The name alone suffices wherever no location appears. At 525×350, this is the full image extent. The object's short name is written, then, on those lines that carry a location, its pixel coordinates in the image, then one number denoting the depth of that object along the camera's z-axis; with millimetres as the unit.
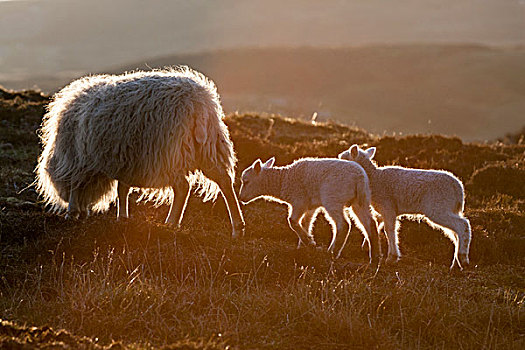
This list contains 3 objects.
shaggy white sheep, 15625
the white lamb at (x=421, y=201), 16109
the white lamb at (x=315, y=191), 16203
